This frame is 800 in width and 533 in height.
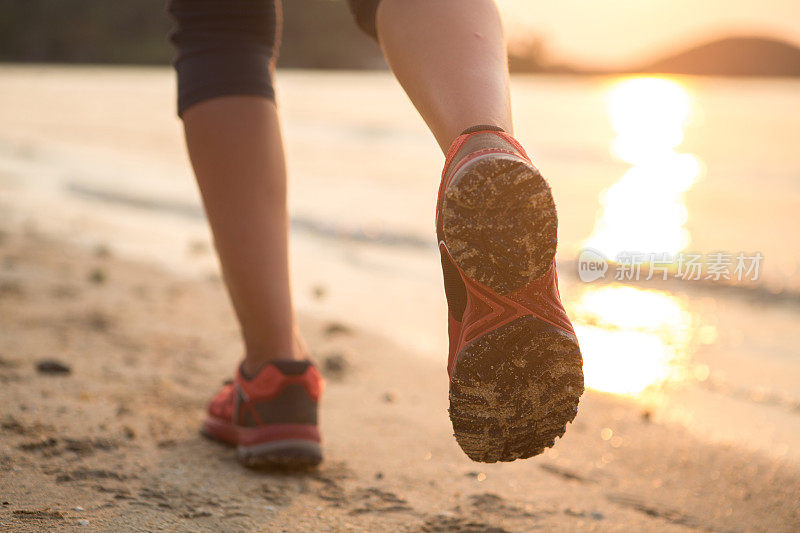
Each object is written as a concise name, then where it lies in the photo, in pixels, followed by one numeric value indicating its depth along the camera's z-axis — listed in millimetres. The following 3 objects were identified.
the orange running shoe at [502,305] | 2091
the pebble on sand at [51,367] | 2626
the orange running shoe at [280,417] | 2387
